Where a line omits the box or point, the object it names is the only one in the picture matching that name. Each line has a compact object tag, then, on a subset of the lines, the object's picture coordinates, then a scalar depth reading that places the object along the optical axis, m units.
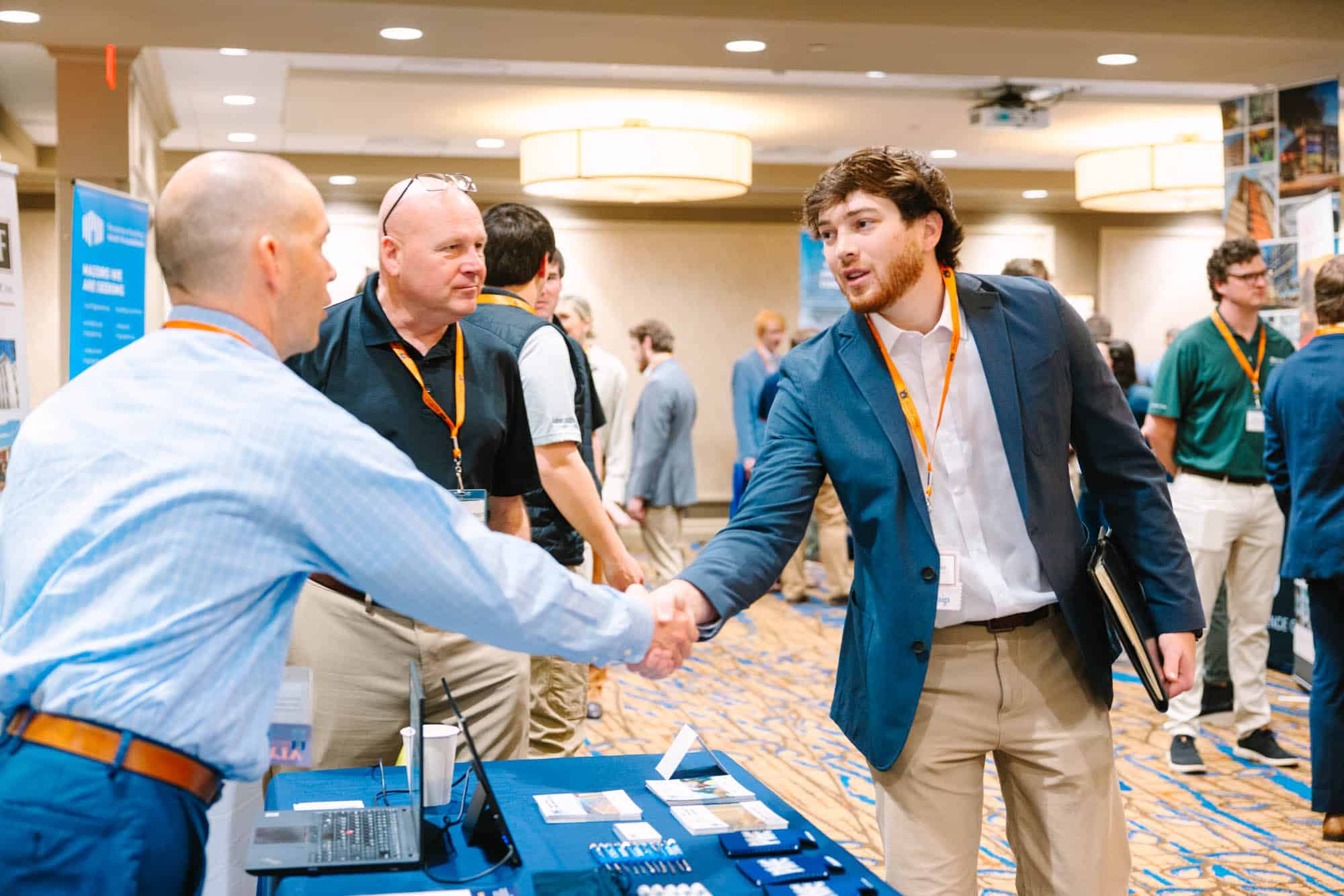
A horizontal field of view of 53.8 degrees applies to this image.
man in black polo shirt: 2.64
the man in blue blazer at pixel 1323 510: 3.97
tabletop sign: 2.29
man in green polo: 4.91
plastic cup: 2.13
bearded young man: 2.20
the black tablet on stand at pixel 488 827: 1.90
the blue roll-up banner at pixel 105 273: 5.09
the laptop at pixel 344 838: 1.85
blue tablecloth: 1.81
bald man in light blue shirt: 1.48
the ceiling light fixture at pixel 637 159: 8.17
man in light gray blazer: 8.16
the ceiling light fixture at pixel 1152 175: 8.70
